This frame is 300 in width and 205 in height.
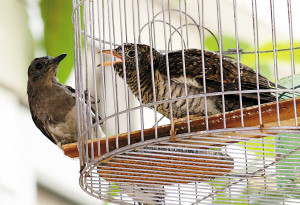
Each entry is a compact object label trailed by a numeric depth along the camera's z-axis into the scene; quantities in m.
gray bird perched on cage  7.07
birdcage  4.22
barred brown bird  5.14
